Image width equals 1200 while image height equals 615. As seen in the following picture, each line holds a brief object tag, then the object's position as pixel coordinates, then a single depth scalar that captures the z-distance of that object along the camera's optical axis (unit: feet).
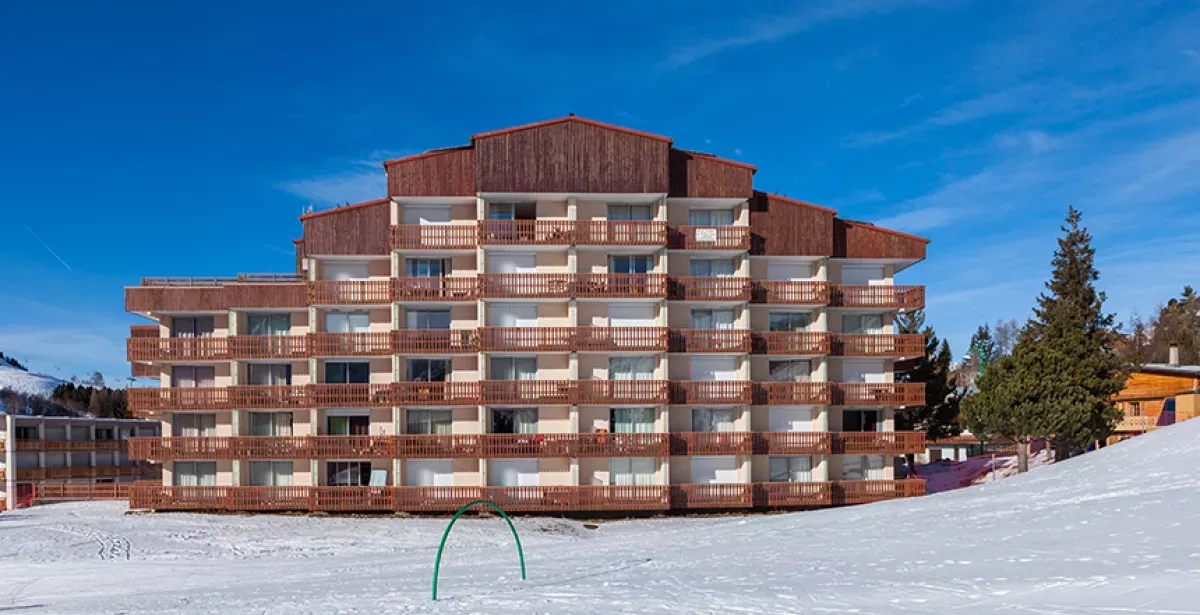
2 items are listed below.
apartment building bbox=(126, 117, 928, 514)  129.90
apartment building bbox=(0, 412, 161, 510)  195.31
